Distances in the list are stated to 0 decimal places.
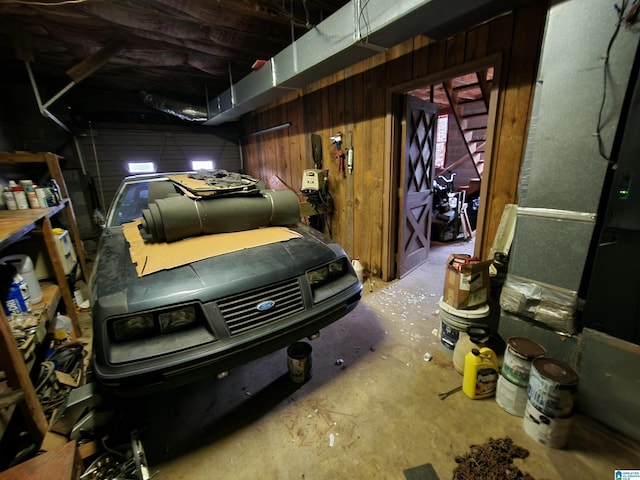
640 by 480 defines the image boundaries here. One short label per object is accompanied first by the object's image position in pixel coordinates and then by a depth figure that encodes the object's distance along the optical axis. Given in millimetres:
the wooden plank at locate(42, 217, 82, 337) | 2361
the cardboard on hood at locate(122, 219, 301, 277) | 1655
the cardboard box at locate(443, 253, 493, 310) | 1918
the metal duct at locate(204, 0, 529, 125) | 1806
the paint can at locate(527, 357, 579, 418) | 1362
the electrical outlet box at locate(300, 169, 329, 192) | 3852
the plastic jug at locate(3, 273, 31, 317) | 1762
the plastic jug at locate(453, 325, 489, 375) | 1801
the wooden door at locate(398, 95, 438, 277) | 3238
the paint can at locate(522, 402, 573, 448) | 1405
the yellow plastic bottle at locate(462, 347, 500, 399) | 1717
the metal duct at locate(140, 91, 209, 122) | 5387
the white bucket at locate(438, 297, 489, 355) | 1980
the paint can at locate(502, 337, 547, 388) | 1579
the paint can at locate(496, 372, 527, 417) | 1617
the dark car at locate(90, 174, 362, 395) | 1289
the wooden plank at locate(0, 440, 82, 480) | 1013
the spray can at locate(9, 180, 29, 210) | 2723
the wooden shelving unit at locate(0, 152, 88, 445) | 1284
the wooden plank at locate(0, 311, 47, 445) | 1253
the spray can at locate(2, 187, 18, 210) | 2670
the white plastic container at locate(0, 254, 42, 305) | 2004
